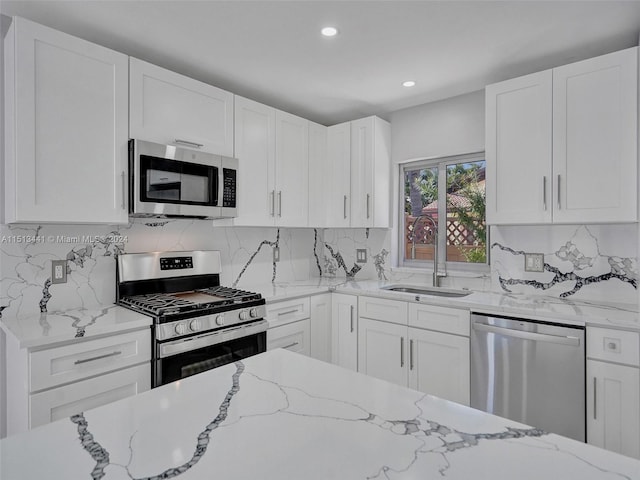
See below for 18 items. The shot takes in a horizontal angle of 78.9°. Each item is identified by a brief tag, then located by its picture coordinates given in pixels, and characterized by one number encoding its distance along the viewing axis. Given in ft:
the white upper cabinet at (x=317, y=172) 10.74
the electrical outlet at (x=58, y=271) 6.99
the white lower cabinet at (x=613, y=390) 6.08
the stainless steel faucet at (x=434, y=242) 9.96
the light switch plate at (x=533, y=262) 8.55
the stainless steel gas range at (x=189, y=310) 6.59
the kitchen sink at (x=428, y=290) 9.57
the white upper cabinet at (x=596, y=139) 6.74
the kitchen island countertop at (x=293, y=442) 2.10
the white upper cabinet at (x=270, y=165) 8.94
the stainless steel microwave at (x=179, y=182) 6.92
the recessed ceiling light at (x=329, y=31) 6.69
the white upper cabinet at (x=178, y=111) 7.04
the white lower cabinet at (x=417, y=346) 7.92
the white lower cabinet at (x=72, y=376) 5.32
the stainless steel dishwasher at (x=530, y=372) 6.57
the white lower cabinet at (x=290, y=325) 8.77
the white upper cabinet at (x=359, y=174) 10.52
